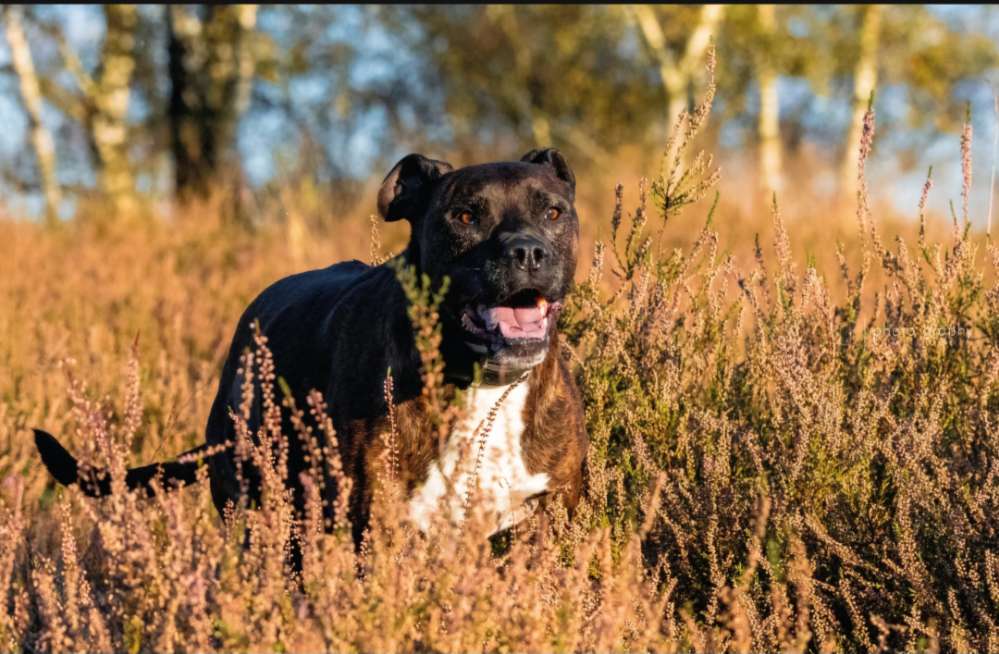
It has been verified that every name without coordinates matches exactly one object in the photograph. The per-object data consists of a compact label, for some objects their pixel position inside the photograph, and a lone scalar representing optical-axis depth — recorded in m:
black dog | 3.54
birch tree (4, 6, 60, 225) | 19.98
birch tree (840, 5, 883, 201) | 23.10
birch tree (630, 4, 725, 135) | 21.36
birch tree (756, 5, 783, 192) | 21.41
